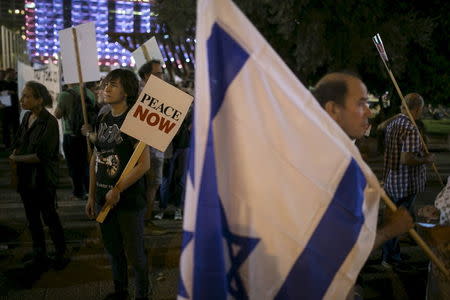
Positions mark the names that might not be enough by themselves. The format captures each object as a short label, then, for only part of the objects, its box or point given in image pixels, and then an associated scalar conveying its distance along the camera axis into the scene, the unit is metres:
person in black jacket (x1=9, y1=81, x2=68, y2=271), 5.18
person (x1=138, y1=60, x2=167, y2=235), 6.82
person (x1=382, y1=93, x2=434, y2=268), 5.24
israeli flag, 1.91
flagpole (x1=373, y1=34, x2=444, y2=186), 4.93
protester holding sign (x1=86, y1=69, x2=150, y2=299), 3.90
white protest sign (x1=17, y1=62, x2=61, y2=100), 10.98
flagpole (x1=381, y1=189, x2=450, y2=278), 2.17
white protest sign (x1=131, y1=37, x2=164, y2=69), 7.78
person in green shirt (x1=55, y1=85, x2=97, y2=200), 8.73
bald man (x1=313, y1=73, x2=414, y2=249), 2.40
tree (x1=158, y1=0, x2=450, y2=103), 13.45
